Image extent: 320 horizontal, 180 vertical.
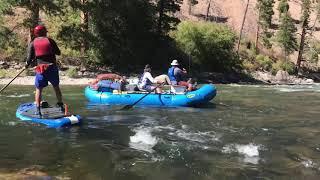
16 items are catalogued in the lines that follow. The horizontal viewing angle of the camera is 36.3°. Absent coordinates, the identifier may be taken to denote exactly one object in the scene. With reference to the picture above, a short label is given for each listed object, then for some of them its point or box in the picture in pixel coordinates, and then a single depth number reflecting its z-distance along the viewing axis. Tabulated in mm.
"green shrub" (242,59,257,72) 48812
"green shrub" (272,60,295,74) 51669
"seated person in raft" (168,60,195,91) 18953
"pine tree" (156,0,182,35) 41750
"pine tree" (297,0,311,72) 59450
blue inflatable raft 18031
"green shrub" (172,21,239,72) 43500
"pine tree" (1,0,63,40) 30062
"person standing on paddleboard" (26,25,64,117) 11742
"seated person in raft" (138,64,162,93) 18453
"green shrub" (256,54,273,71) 51562
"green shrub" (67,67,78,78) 30922
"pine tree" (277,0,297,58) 58062
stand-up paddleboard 12070
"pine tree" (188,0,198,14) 67931
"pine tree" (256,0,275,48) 60531
